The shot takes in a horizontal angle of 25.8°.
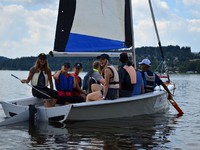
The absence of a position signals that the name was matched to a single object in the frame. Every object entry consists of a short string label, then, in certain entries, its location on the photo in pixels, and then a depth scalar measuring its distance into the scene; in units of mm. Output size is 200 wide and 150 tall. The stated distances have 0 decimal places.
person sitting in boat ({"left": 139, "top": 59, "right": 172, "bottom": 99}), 11555
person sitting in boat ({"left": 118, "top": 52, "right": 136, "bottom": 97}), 10461
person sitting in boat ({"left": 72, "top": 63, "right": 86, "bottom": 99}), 11039
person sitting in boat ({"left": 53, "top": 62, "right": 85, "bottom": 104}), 10539
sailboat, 12453
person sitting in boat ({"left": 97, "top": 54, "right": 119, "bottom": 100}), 9852
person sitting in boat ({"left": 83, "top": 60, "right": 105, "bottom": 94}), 10227
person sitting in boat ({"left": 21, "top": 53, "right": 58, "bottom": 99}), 10281
